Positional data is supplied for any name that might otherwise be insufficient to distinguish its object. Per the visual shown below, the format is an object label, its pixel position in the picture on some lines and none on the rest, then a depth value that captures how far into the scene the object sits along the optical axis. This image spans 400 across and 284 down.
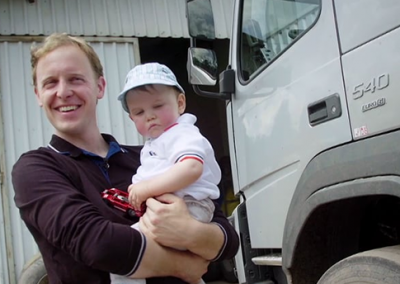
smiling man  1.35
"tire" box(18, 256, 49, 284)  4.54
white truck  1.92
